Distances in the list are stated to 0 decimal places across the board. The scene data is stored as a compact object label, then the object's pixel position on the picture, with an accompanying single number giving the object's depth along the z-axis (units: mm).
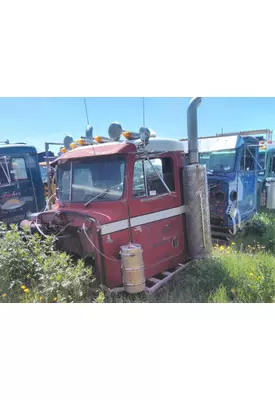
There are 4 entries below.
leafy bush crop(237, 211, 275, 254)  5603
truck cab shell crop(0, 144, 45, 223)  6148
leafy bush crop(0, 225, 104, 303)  2748
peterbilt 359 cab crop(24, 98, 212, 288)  3281
